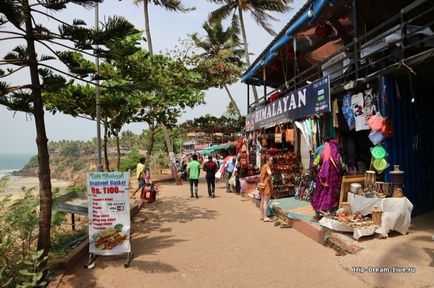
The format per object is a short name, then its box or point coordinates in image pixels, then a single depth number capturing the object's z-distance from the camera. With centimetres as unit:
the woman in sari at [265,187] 941
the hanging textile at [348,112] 795
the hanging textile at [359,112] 755
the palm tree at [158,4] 2350
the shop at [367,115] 650
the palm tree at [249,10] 2364
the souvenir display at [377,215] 630
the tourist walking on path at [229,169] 1680
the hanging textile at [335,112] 876
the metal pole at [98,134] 1185
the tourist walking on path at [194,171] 1453
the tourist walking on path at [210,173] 1470
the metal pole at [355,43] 759
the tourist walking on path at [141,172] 1333
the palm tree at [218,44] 3180
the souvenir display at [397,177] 639
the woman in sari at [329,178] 745
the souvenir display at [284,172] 1145
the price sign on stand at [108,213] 641
